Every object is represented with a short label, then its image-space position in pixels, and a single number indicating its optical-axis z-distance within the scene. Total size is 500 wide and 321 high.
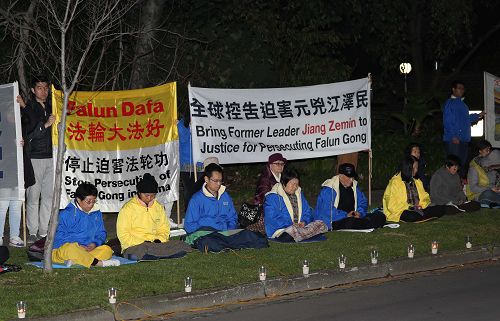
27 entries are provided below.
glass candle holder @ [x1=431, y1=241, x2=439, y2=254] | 11.66
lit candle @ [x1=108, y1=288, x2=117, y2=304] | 8.66
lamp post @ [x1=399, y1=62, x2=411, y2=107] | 28.52
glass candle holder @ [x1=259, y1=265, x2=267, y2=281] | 9.84
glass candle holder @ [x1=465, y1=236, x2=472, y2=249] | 12.16
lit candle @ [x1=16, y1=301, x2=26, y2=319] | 8.12
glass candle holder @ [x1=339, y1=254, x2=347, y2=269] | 10.61
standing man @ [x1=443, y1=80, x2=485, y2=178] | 16.16
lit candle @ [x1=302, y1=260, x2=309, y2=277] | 10.20
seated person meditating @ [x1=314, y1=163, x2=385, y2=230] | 13.03
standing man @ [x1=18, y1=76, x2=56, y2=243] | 11.98
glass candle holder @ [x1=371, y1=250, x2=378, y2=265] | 10.92
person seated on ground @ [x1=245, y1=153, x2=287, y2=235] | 12.97
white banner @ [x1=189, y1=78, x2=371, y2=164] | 13.36
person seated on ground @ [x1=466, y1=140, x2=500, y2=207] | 15.38
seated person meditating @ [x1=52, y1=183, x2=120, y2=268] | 10.45
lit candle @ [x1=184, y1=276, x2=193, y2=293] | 9.28
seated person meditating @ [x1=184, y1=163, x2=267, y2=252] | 11.36
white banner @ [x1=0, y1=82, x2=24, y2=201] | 11.52
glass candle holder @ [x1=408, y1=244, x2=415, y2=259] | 11.31
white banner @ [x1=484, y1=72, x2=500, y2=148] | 17.14
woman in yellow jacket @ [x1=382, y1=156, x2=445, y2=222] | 13.72
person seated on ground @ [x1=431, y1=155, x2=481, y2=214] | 14.73
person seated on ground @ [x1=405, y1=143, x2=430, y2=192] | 14.24
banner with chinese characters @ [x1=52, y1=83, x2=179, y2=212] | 12.32
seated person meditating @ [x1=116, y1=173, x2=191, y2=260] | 10.88
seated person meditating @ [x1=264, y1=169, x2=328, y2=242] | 12.12
